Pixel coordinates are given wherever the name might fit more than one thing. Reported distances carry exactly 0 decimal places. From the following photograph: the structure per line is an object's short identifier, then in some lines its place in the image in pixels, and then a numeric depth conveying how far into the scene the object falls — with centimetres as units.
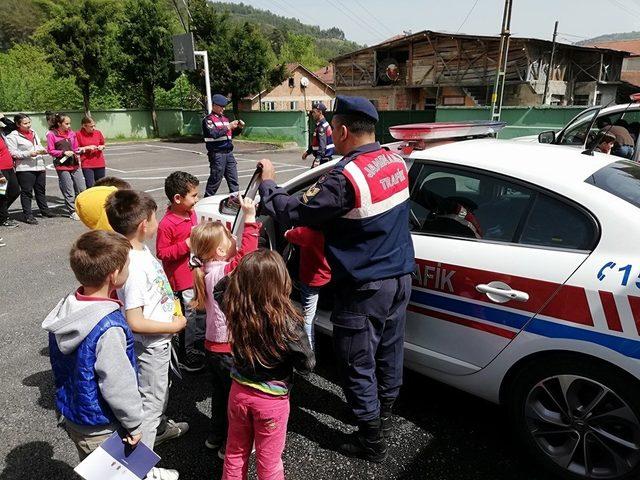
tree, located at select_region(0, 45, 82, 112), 2597
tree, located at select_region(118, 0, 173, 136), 2358
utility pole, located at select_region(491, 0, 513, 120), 1330
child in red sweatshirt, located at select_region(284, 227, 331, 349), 250
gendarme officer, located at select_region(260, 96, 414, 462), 215
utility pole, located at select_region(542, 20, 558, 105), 2400
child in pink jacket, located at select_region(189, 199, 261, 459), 233
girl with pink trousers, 183
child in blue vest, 168
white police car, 204
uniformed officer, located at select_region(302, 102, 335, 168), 966
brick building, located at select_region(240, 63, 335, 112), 4423
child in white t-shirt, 212
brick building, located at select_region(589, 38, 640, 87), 3816
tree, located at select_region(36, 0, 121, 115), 2267
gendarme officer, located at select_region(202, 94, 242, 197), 825
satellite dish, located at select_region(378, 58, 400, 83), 3080
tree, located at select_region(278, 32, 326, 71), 9588
